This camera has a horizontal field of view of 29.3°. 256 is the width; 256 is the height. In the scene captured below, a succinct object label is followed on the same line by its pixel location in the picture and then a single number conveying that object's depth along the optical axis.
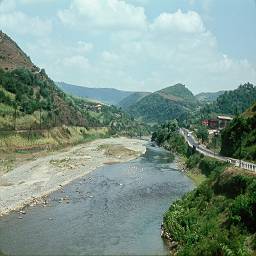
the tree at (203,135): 164.25
